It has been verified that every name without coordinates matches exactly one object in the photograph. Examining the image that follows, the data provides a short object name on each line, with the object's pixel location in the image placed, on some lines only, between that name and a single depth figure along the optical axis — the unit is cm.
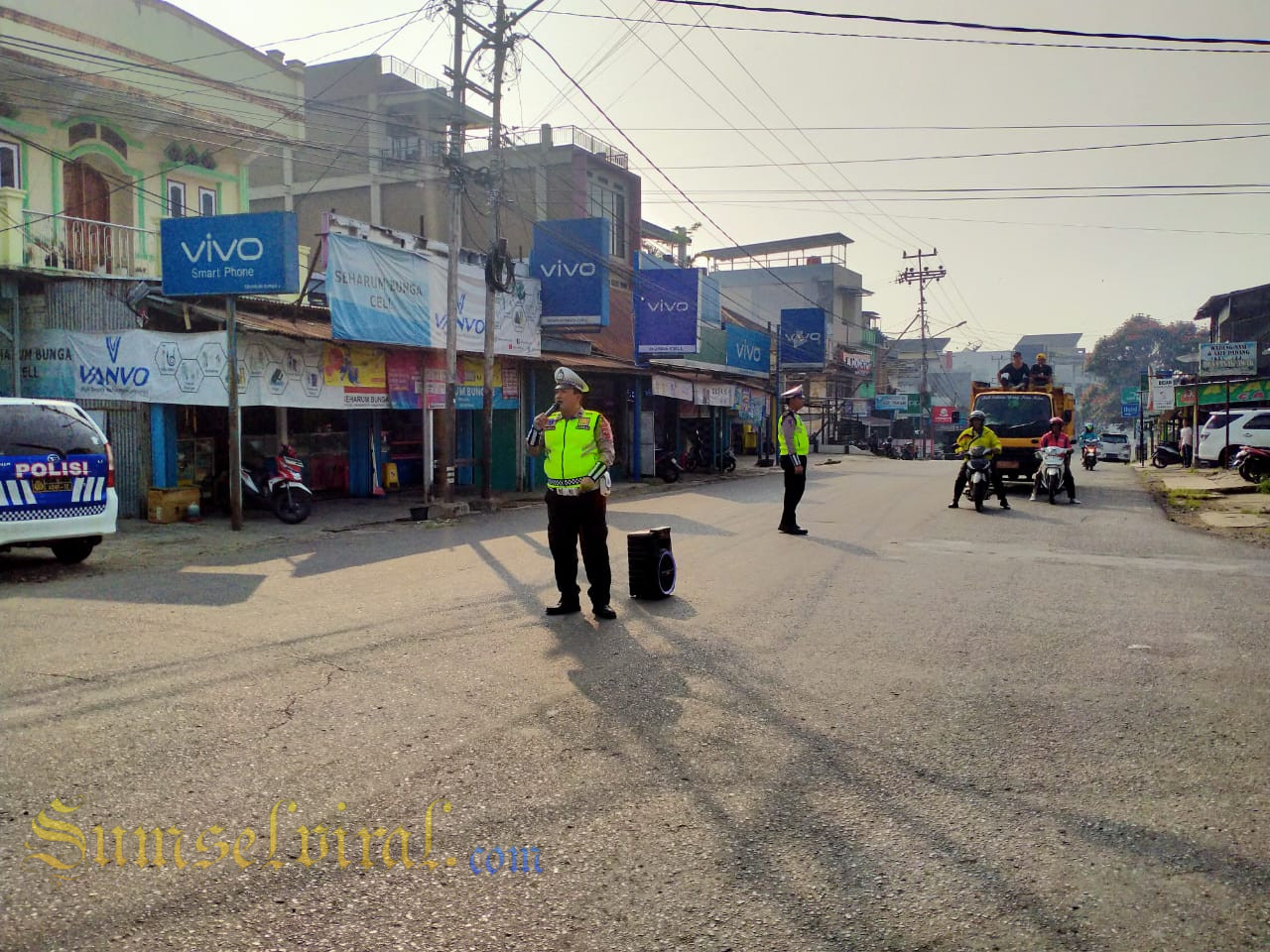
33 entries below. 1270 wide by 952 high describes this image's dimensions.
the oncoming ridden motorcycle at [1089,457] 3086
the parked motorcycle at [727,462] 3034
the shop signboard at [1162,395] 3553
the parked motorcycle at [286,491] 1433
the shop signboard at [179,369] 1368
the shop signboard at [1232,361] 3394
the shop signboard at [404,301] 1537
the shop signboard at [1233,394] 2969
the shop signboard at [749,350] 3584
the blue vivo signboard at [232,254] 1284
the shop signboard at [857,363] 5341
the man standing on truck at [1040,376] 2144
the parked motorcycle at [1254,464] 2102
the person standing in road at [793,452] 1239
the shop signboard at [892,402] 6331
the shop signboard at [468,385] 1827
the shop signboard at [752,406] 3384
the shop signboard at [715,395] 2956
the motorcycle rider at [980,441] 1583
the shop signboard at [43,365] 1418
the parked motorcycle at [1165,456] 3416
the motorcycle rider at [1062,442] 1741
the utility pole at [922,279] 5796
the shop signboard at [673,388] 2639
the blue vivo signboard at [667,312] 2600
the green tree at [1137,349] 7944
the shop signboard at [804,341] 4188
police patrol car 906
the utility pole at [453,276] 1641
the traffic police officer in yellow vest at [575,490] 721
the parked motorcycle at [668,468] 2542
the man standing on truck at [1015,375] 2155
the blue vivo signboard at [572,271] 2144
